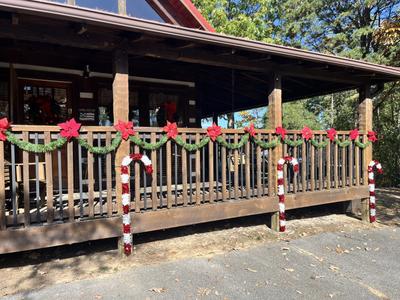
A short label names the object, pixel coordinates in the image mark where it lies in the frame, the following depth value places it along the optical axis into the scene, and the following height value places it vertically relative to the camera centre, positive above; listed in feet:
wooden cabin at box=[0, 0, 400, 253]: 13.53 +3.07
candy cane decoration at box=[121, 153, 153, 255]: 14.62 -2.04
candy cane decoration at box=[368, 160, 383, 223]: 22.54 -3.26
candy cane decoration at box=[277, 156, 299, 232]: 19.21 -2.59
